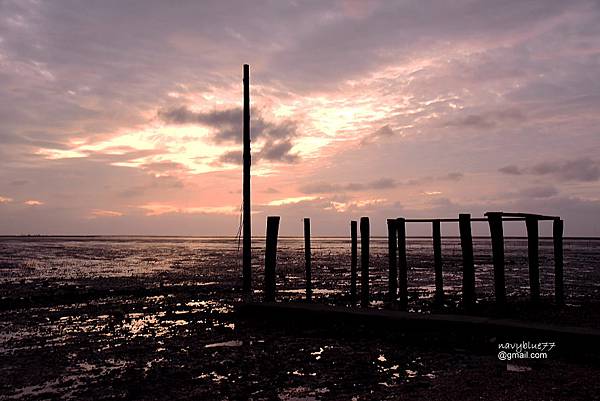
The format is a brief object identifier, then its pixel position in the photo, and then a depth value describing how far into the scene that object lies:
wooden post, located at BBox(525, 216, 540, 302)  14.86
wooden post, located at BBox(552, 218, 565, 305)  15.20
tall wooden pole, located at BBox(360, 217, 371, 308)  15.02
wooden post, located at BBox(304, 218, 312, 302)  16.20
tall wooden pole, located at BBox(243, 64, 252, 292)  15.57
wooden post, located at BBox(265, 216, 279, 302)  15.23
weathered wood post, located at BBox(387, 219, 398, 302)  15.55
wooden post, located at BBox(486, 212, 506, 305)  13.23
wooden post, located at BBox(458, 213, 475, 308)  13.70
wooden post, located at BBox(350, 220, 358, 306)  15.97
